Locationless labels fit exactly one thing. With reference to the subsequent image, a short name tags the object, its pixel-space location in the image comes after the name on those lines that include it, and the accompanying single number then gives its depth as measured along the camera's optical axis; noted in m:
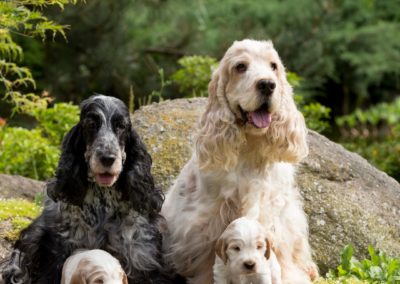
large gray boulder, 7.63
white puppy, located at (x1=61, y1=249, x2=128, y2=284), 5.38
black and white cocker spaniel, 5.64
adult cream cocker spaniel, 6.07
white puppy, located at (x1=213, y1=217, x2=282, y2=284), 5.68
